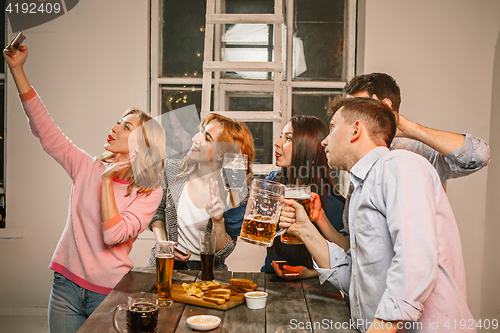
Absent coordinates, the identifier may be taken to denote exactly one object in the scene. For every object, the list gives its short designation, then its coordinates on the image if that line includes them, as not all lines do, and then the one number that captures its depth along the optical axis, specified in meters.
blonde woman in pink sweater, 1.80
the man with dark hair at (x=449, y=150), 1.56
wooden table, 1.25
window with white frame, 3.37
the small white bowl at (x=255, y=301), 1.41
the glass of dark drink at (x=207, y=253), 1.66
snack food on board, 1.42
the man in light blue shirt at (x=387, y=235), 1.02
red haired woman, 2.09
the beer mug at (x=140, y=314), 1.14
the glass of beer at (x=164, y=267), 1.47
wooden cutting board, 1.38
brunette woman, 1.98
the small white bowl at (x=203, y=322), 1.20
